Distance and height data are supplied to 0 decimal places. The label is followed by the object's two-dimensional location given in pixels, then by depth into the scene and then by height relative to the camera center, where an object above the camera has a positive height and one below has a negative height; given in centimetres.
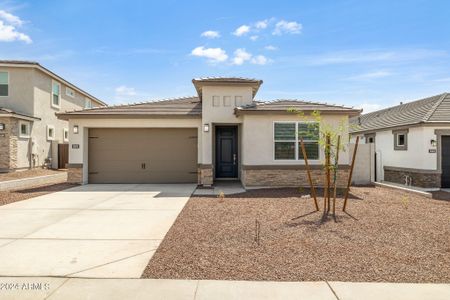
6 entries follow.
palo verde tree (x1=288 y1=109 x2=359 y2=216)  1262 +57
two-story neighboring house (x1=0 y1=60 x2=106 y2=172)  1688 +214
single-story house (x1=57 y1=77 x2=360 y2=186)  1263 +55
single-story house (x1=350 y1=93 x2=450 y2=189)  1340 +37
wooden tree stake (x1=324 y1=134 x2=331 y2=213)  766 -6
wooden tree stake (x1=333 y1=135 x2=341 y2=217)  756 -30
